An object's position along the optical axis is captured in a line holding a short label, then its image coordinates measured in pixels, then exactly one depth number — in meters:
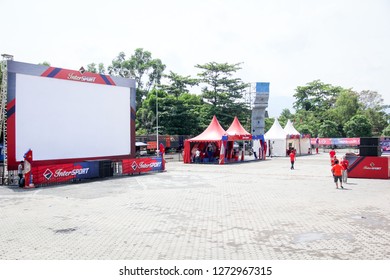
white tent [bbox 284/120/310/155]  44.84
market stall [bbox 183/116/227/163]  34.03
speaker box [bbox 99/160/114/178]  22.95
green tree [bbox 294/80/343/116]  82.25
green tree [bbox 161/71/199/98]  67.00
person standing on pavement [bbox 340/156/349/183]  19.30
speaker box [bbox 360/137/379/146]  21.05
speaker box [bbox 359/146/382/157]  21.30
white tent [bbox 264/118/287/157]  43.53
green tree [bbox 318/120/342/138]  66.38
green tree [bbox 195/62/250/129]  62.81
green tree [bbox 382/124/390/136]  64.81
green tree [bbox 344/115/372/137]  62.78
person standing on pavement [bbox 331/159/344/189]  17.50
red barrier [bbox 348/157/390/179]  21.12
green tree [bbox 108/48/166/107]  82.75
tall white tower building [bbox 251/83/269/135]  70.38
